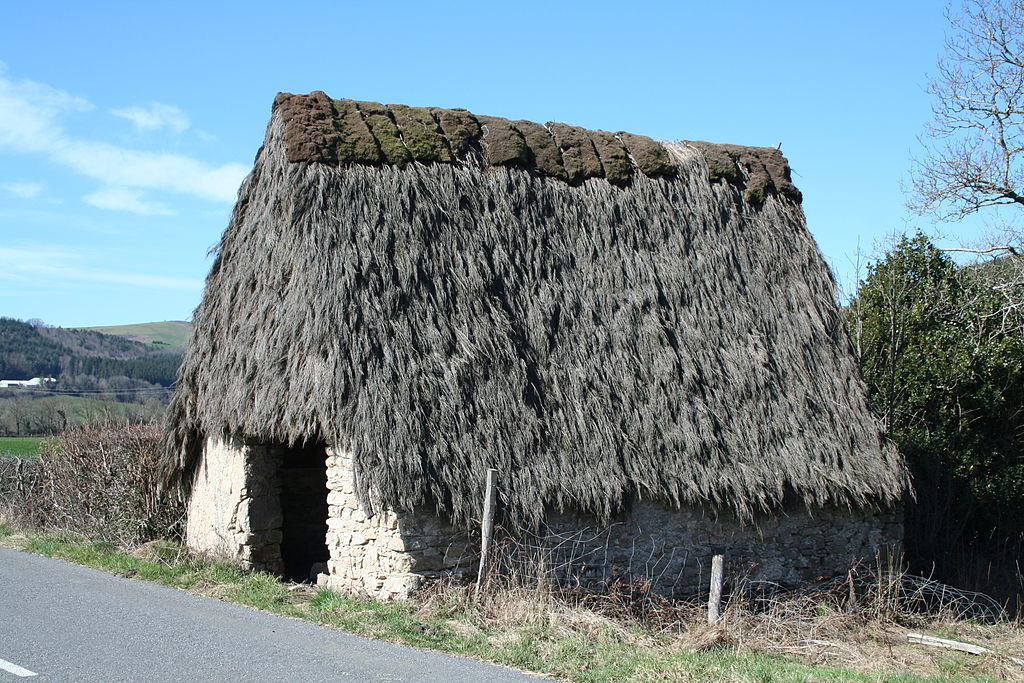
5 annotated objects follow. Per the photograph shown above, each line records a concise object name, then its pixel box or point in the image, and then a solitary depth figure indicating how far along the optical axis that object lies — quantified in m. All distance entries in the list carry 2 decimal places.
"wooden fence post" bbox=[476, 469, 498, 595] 8.26
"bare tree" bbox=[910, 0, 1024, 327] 15.12
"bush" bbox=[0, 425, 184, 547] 11.66
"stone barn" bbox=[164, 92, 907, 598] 8.51
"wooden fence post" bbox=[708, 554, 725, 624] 8.21
